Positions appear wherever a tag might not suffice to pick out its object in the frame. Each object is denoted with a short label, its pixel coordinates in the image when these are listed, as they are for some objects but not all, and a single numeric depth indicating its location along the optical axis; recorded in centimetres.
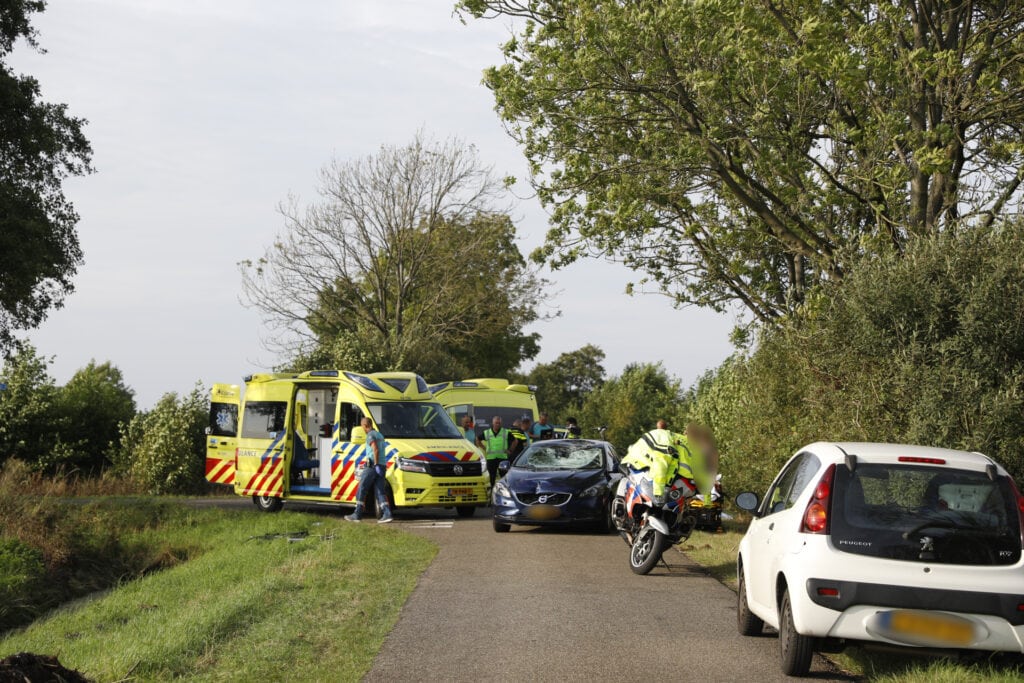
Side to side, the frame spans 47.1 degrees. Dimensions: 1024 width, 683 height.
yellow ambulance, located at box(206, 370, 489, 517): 2027
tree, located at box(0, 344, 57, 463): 2986
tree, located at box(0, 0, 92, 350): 2198
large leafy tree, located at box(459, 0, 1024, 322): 1888
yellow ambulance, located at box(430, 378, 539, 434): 2683
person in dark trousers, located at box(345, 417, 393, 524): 1986
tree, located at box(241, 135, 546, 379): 4409
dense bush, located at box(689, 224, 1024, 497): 1305
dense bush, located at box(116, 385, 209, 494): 2952
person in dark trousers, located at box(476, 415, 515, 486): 2392
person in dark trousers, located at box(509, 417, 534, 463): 2347
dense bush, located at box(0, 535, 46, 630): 1691
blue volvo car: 1748
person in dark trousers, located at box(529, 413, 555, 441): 2447
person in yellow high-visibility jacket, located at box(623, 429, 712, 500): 1343
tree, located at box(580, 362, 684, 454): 5397
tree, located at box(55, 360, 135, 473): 3133
